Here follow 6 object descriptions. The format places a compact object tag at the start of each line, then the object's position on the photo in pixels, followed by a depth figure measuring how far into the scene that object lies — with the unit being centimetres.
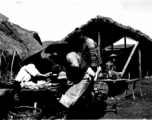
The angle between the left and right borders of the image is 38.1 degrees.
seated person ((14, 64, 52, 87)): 585
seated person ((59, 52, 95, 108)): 473
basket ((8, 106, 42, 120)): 494
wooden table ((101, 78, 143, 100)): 845
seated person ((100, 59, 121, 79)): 1041
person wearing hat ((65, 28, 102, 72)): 519
